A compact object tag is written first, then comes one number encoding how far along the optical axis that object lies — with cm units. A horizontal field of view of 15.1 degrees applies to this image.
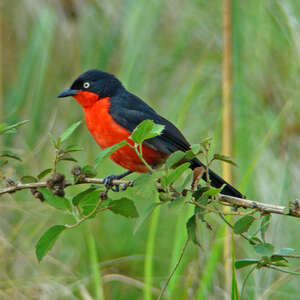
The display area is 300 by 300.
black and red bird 648
